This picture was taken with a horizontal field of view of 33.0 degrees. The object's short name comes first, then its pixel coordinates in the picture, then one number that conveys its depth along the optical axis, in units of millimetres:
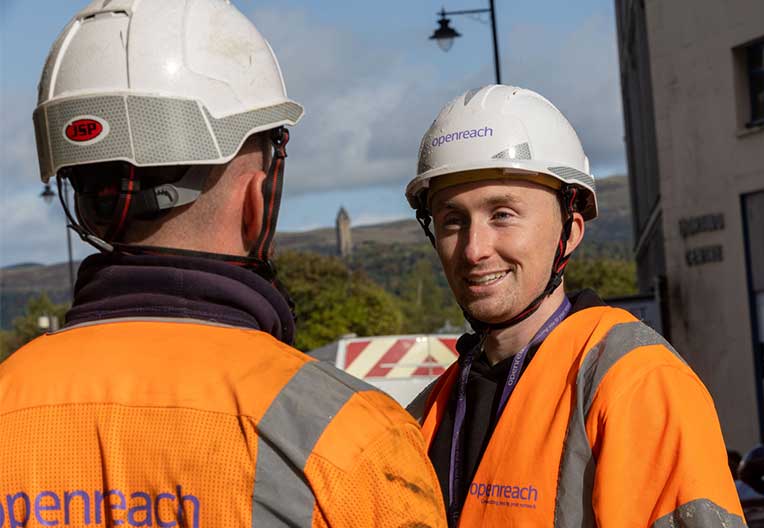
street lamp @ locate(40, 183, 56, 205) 40144
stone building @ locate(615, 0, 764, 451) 22438
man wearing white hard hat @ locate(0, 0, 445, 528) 2248
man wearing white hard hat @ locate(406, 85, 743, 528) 3250
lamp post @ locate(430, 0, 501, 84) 19797
